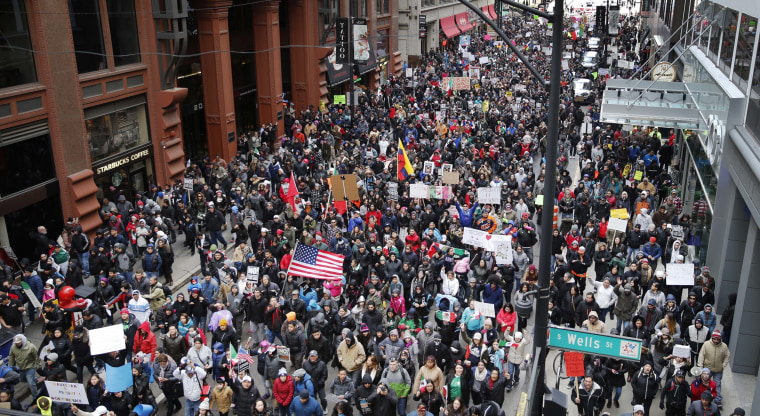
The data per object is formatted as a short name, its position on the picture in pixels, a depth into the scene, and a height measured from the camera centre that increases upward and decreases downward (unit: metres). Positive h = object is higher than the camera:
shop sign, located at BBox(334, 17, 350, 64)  35.53 -2.80
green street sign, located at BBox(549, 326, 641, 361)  8.45 -4.24
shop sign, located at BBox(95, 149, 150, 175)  20.91 -5.31
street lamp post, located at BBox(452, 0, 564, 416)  7.78 -2.35
